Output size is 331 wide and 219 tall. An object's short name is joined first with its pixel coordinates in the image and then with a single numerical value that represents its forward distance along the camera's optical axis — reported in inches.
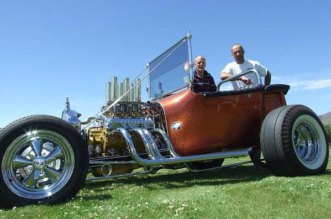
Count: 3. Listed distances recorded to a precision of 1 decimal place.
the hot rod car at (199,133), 154.4
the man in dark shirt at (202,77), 184.2
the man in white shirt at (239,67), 207.5
